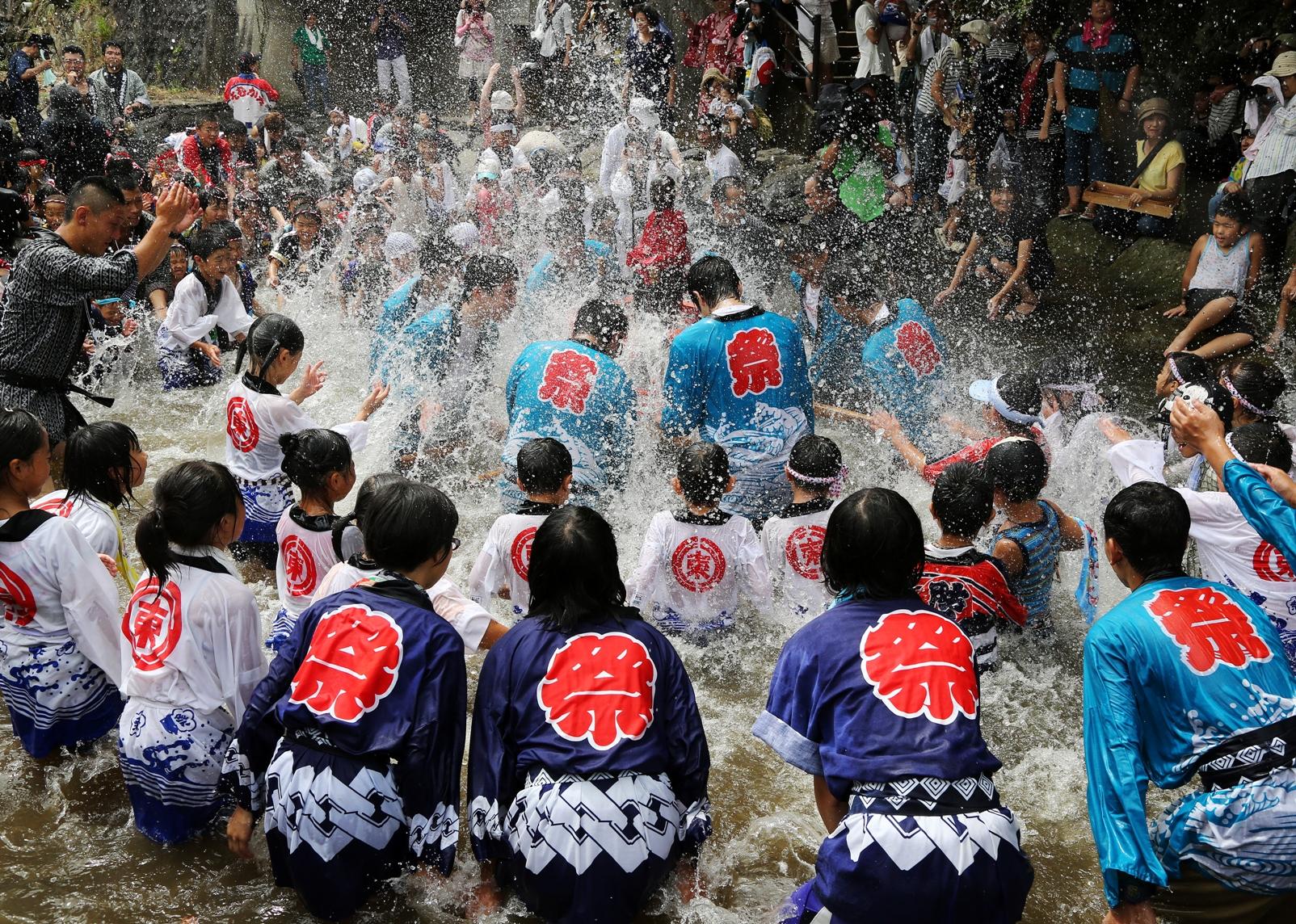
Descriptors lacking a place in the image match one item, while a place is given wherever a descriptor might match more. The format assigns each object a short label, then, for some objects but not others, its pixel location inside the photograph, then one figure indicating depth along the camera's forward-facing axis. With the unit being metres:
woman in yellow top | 8.76
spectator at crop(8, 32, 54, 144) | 12.96
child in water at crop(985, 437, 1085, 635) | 4.08
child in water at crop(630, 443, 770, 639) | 4.21
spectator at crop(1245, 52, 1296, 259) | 7.53
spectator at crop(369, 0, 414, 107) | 15.83
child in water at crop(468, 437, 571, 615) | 4.10
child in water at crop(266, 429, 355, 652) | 3.99
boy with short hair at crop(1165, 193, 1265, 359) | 7.27
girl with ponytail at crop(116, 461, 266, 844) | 3.30
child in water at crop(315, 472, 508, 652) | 3.28
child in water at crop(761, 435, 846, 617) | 4.31
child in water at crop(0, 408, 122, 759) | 3.61
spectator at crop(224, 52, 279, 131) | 14.91
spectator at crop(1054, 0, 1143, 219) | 9.03
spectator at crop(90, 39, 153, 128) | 13.91
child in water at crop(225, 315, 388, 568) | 4.73
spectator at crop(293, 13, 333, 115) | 16.58
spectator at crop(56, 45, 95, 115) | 13.36
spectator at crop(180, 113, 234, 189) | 12.25
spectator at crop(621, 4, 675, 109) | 13.19
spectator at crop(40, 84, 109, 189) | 11.34
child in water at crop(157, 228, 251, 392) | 6.32
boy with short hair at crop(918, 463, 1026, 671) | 3.77
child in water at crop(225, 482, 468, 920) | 2.90
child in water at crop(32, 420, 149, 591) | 3.82
